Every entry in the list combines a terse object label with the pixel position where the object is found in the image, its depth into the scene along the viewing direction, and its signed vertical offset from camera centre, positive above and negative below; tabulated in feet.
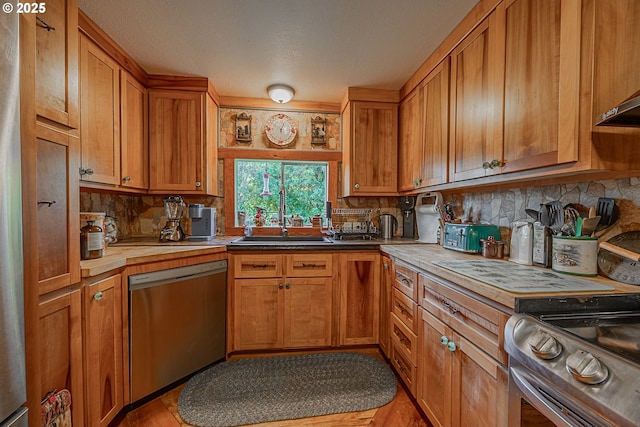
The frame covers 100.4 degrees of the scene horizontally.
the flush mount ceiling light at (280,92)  7.83 +3.49
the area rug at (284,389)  5.11 -3.88
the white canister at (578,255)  3.68 -0.63
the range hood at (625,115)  2.45 +0.99
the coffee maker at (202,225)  7.41 -0.45
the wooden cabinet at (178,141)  7.38 +1.91
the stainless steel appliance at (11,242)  2.43 -0.32
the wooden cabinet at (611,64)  3.03 +1.69
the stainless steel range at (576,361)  1.89 -1.23
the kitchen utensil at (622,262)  3.38 -0.68
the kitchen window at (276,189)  9.19 +0.72
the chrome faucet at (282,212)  8.82 -0.10
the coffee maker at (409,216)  8.61 -0.21
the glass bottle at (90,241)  4.71 -0.58
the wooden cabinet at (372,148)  8.11 +1.90
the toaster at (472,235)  5.49 -0.52
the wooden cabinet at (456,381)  3.18 -2.40
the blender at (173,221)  7.20 -0.34
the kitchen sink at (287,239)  8.46 -0.96
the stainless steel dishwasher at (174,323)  5.23 -2.49
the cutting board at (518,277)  3.13 -0.91
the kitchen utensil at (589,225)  3.76 -0.20
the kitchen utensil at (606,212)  3.74 -0.02
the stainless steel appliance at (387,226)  8.56 -0.52
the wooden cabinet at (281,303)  6.89 -2.45
